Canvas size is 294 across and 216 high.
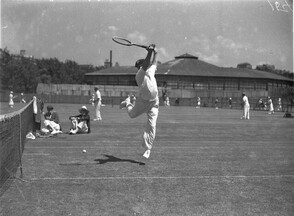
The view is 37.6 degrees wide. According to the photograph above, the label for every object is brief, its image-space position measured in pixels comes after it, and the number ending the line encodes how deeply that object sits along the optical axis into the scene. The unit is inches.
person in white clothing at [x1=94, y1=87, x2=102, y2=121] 986.2
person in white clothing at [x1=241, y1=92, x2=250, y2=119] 1181.1
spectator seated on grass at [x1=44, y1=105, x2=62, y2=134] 647.1
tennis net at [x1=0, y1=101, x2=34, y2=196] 312.2
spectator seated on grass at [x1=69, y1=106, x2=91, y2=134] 672.4
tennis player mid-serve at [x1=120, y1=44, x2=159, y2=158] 384.8
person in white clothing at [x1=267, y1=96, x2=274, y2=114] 1695.4
